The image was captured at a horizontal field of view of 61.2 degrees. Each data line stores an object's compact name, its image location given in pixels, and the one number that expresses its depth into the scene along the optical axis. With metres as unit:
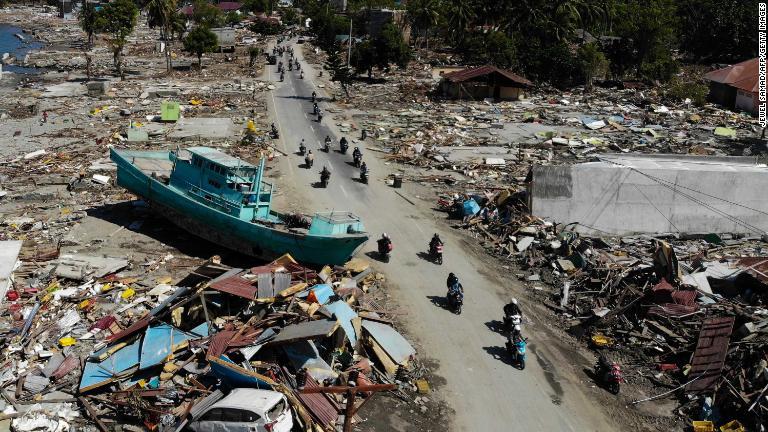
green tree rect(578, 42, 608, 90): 57.91
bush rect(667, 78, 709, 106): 51.64
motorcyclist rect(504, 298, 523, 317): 16.56
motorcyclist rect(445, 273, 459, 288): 18.19
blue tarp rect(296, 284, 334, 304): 16.21
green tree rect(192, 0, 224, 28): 97.25
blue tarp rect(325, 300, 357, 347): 15.36
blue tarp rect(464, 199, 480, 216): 25.80
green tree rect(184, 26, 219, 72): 63.41
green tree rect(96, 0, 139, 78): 71.62
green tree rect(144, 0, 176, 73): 63.78
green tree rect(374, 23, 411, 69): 59.56
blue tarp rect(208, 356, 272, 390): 13.05
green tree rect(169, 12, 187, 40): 69.81
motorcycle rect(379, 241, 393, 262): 21.34
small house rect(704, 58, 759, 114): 50.12
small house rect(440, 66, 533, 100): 51.78
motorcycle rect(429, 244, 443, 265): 21.45
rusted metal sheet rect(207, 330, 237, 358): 14.16
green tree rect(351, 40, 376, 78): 59.16
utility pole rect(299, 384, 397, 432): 13.16
